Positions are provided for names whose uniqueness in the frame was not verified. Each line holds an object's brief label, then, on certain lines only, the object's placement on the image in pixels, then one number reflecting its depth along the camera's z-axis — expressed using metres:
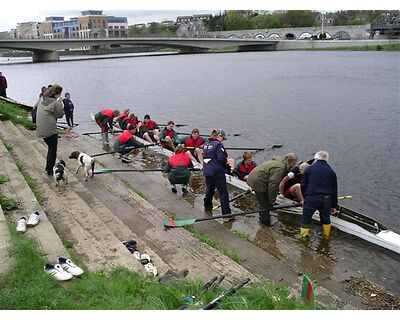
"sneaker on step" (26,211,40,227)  6.64
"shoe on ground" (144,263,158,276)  5.90
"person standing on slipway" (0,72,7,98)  25.45
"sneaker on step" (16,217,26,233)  6.34
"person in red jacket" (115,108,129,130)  19.01
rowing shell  8.66
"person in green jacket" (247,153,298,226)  9.27
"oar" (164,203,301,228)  8.38
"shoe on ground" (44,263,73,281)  4.97
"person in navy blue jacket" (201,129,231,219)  9.64
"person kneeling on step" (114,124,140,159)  15.69
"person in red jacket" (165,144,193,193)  11.78
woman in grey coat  9.66
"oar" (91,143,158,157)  15.44
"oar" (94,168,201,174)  12.28
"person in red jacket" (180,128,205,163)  14.05
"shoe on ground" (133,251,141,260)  6.37
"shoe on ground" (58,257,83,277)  5.16
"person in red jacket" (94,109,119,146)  18.30
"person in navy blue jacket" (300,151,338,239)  8.32
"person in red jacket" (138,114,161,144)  17.30
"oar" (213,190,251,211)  10.87
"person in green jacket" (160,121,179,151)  16.28
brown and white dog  11.57
